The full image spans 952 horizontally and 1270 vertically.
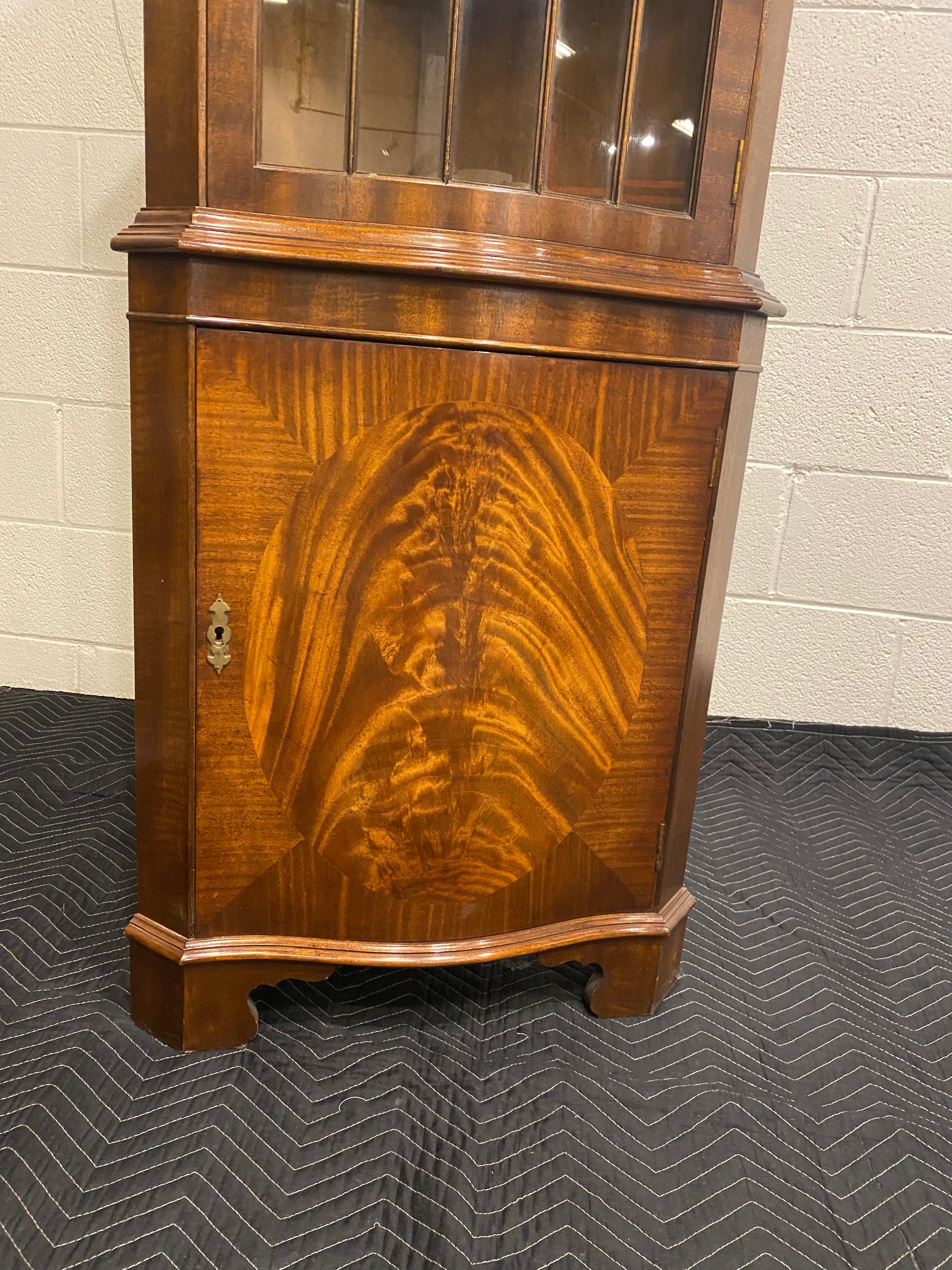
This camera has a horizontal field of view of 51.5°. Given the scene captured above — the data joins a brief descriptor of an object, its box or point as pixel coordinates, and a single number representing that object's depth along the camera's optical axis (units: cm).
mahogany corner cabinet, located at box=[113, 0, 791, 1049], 89
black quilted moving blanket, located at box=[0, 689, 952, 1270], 89
